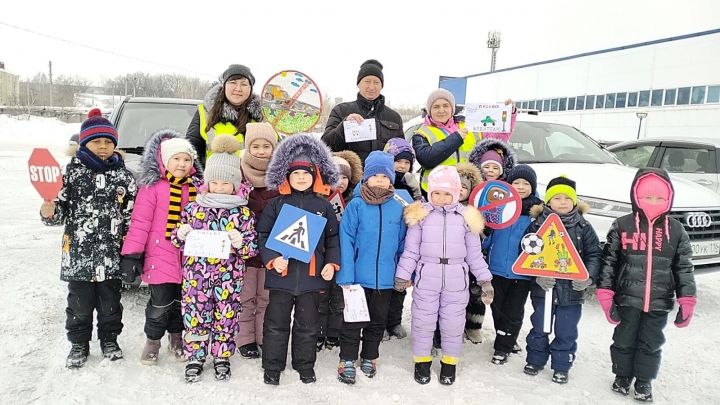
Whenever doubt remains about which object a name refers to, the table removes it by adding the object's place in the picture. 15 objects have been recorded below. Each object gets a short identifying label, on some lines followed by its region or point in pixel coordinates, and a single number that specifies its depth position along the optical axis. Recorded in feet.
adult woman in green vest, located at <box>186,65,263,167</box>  11.90
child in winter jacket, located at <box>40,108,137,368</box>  10.26
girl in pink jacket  10.19
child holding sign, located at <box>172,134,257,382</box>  9.99
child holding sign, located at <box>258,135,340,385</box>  10.19
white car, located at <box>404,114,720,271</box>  14.89
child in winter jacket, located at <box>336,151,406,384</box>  10.51
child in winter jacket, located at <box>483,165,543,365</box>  11.71
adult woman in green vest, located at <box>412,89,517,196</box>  12.60
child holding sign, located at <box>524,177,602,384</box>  10.80
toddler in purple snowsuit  10.39
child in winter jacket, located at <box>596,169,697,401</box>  10.00
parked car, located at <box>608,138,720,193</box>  23.25
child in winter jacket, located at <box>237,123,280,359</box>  11.09
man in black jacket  13.37
